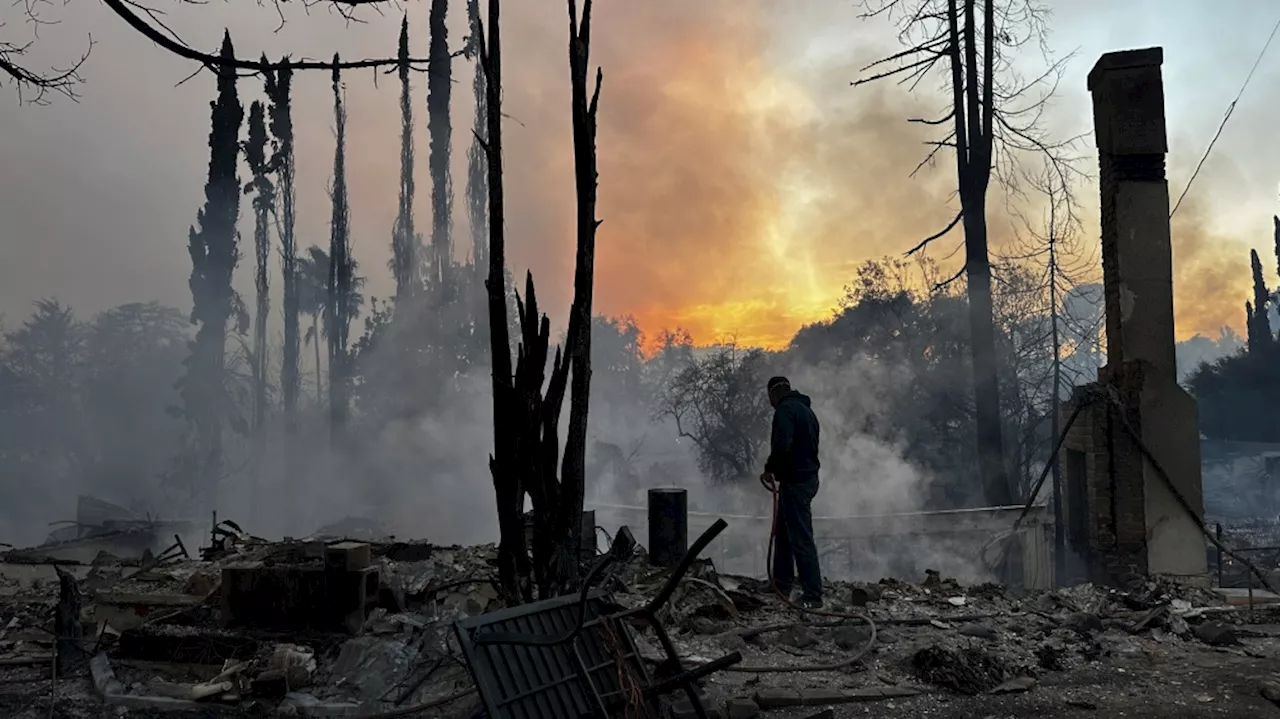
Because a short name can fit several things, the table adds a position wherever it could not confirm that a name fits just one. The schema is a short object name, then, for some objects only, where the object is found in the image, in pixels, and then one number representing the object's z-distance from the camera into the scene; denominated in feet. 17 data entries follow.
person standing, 22.15
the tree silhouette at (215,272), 115.24
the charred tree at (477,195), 130.72
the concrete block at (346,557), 20.31
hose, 16.85
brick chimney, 27.48
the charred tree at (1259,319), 142.23
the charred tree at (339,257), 131.75
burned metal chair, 9.64
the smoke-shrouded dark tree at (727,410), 83.20
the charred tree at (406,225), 127.54
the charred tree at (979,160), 49.78
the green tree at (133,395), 113.91
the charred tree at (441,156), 129.59
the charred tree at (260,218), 128.16
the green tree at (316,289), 133.80
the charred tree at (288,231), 129.49
